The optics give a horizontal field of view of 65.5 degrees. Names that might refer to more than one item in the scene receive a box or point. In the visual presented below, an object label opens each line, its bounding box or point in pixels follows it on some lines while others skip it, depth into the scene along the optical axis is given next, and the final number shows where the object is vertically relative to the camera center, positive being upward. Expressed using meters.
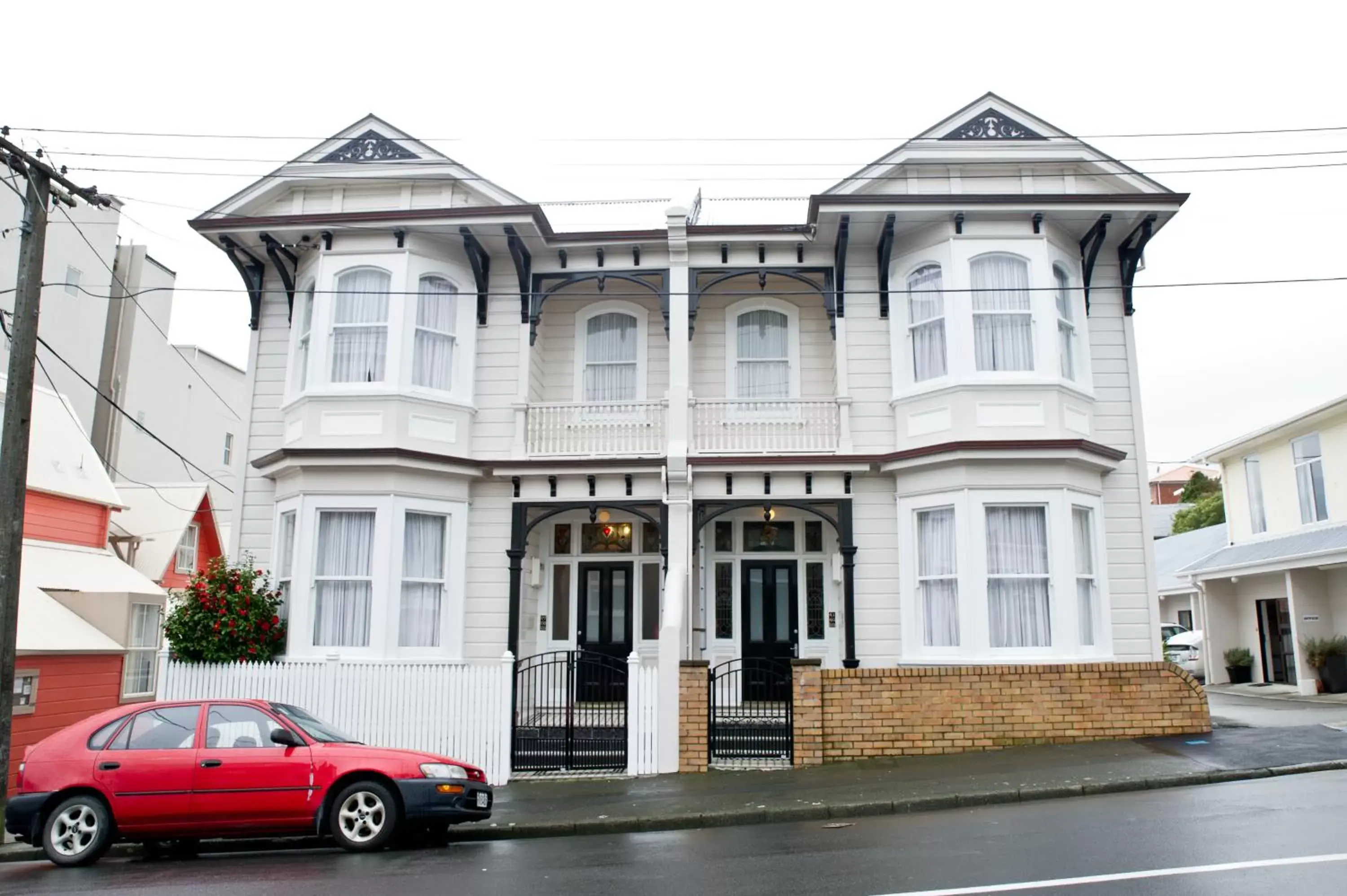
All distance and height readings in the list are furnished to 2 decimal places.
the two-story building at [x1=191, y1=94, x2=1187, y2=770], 14.76 +3.56
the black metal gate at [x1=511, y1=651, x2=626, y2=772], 12.81 -0.83
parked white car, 28.09 +0.14
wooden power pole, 10.63 +2.68
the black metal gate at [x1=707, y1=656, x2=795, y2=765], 12.89 -0.84
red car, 9.00 -1.16
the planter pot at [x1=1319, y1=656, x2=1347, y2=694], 21.45 -0.31
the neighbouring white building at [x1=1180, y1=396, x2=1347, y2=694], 22.27 +2.37
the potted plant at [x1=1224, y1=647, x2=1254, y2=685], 25.31 -0.17
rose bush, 13.80 +0.46
